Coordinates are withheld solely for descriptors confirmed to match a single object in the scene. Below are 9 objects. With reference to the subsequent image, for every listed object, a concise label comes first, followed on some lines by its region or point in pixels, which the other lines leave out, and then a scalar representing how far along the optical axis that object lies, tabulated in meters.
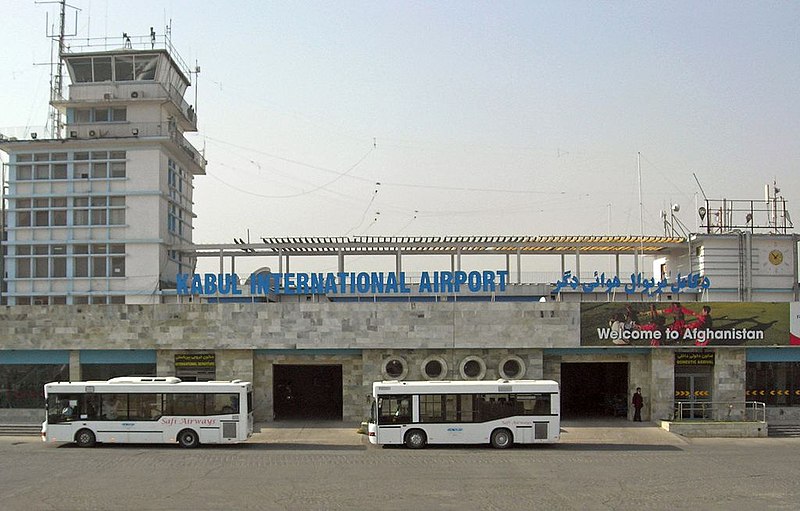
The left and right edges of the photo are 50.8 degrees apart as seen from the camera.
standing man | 39.75
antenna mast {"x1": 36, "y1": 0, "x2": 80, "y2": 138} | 50.78
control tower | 49.44
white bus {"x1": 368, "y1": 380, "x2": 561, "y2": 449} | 32.66
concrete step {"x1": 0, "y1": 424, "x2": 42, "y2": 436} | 38.16
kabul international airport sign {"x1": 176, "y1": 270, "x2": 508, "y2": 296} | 43.44
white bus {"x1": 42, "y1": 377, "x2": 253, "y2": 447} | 32.88
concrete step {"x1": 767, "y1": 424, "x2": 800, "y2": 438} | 38.44
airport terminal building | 40.22
